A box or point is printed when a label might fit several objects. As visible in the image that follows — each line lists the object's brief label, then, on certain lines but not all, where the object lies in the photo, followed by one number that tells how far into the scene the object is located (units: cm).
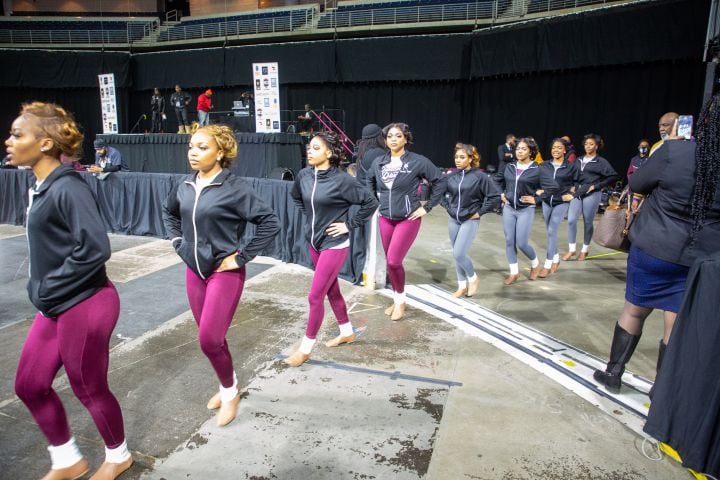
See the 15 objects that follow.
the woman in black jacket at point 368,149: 653
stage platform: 1344
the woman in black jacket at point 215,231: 271
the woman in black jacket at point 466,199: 538
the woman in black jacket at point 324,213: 368
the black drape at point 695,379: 217
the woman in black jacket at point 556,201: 667
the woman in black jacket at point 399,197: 463
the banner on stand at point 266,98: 1283
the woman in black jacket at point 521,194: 598
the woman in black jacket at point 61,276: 207
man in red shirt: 1548
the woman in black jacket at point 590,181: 720
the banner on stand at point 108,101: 1609
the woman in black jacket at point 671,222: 264
